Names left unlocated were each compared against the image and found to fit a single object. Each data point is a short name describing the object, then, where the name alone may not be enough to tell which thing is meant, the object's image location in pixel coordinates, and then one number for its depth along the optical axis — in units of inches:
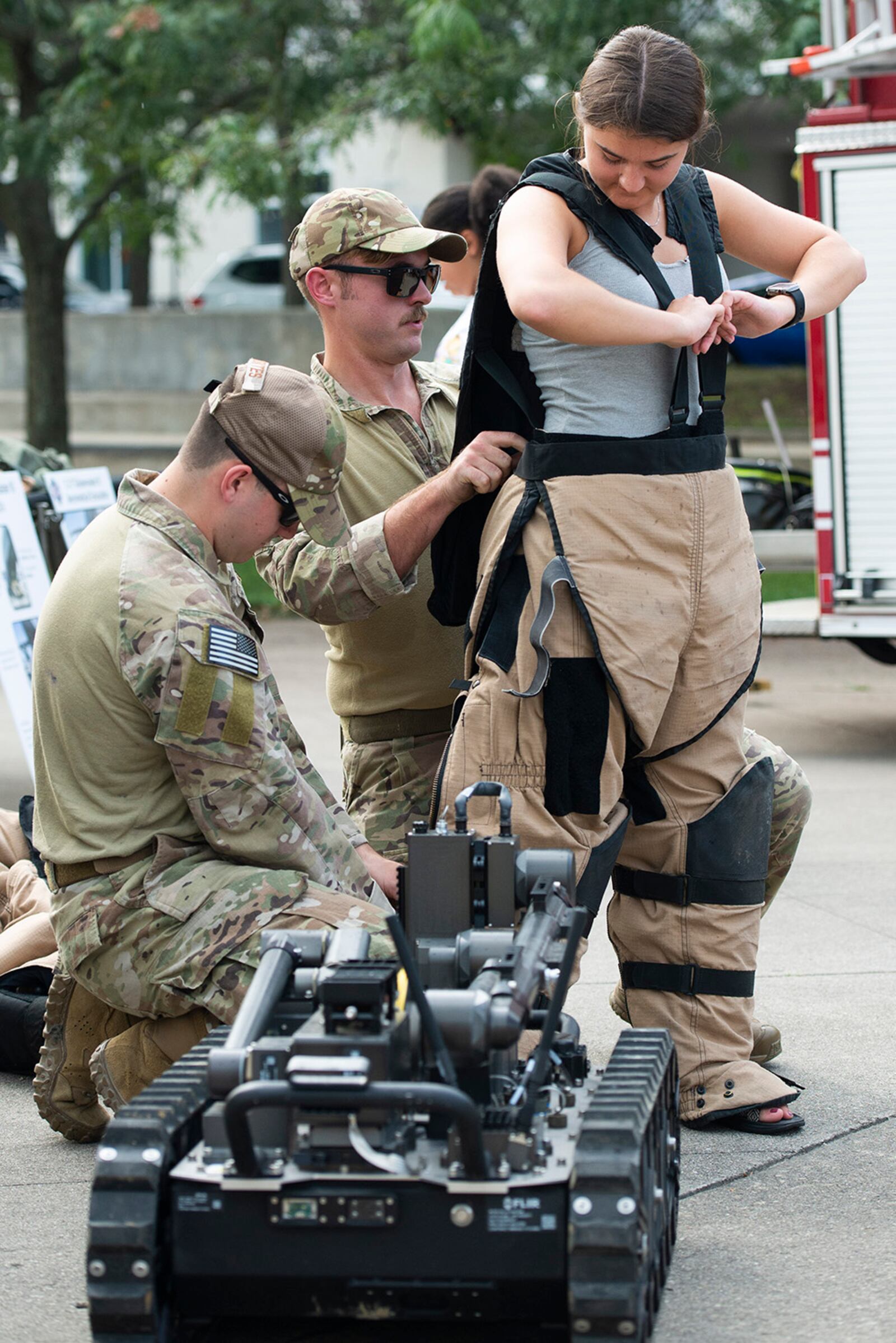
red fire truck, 612.1
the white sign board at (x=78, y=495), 547.5
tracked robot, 181.8
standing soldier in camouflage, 307.9
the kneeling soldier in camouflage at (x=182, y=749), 250.5
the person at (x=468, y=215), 444.1
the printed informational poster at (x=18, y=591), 509.4
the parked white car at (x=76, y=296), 2657.5
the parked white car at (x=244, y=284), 2440.9
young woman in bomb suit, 252.1
